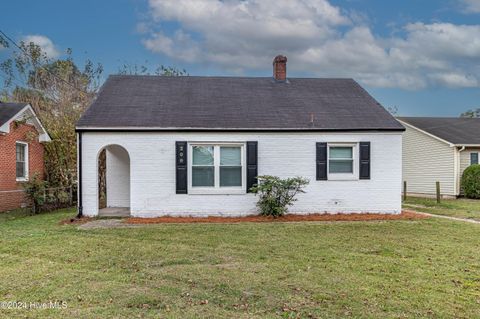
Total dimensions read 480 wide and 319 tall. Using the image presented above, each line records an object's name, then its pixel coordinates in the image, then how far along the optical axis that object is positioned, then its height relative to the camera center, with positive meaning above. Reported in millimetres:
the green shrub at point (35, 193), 13919 -1018
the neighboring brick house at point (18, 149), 14961 +695
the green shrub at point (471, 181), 18578 -845
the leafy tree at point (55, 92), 17750 +4397
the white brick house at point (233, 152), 11906 +416
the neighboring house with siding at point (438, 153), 19688 +613
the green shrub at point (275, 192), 11742 -854
